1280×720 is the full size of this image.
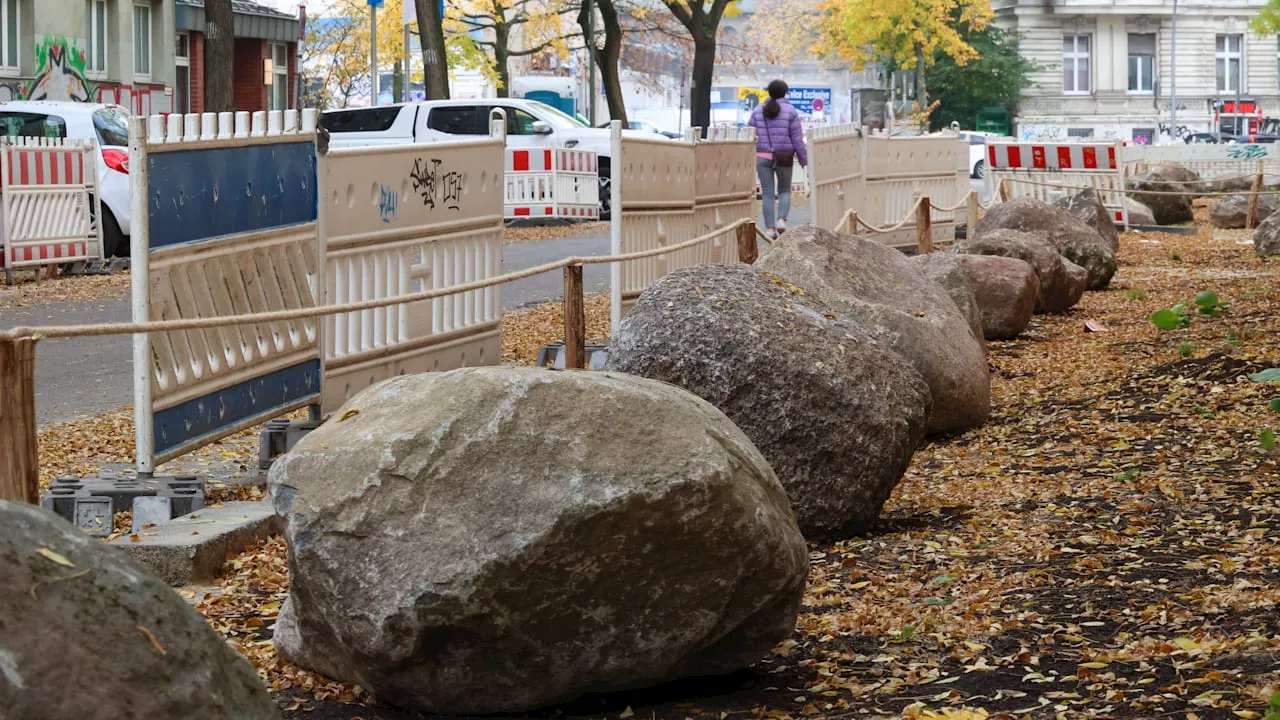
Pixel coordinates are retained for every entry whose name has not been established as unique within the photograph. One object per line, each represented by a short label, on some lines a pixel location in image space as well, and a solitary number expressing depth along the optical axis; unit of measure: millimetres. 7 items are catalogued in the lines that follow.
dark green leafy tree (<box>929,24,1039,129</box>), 74875
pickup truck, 29031
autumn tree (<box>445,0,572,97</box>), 46188
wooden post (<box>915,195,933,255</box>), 18078
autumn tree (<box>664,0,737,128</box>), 41406
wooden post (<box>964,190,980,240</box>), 21391
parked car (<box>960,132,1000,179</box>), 53688
